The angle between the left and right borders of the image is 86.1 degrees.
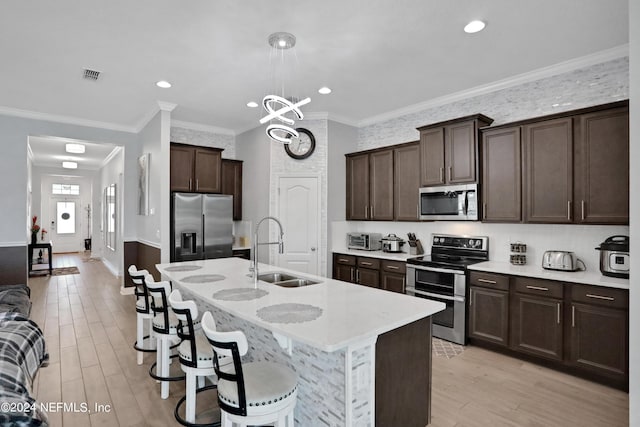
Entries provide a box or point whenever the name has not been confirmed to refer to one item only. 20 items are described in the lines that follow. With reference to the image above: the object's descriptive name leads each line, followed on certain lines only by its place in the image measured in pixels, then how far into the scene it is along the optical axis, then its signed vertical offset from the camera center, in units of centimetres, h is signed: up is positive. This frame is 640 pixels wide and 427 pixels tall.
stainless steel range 372 -68
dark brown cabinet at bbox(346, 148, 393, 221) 496 +49
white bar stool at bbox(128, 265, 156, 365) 300 -81
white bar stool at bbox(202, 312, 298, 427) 158 -86
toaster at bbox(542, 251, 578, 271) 331 -42
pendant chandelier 271 +154
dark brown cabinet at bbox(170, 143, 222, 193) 520 +76
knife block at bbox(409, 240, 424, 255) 477 -44
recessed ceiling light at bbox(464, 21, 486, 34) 273 +155
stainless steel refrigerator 498 -13
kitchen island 171 -73
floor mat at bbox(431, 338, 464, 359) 351 -140
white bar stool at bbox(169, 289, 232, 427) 208 -87
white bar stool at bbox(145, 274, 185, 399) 258 -85
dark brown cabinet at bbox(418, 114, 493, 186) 389 +80
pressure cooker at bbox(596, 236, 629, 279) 289 -34
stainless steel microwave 390 +18
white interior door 525 -6
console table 807 -80
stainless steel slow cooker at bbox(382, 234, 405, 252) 491 -38
